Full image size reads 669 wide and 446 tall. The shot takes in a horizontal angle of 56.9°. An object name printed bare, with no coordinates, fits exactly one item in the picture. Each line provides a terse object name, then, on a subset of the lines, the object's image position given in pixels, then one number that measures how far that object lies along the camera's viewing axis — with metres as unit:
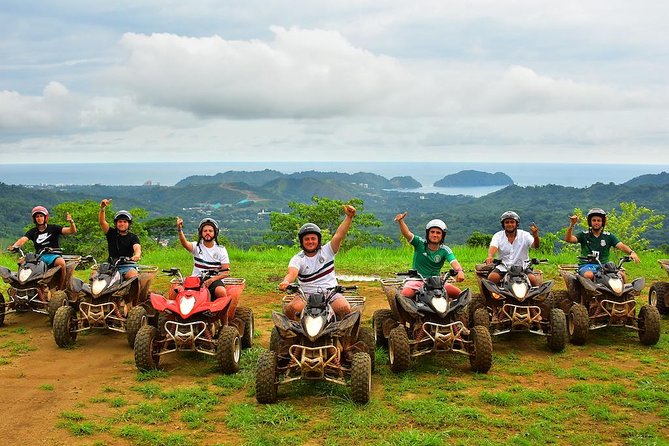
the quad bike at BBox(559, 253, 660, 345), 9.75
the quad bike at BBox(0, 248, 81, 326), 11.08
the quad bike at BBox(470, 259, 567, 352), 9.41
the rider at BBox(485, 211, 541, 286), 10.65
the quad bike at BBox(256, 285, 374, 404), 7.18
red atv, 8.31
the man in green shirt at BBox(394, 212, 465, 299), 9.47
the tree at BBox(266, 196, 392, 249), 41.75
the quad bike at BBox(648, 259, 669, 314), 12.01
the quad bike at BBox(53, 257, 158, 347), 9.66
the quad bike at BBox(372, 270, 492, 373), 8.20
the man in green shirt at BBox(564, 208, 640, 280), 11.04
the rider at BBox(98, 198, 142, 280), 10.85
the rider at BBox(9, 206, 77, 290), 11.59
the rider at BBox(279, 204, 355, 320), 8.60
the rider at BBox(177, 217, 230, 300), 10.07
